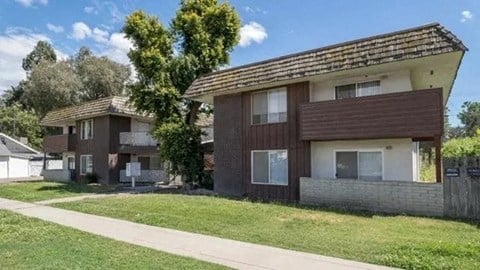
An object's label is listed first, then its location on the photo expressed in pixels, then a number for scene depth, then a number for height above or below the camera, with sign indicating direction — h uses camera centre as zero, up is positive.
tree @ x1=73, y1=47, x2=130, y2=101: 48.25 +9.41
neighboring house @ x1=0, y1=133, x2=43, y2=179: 41.56 -0.28
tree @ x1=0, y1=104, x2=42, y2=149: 57.06 +4.76
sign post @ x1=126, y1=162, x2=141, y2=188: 24.30 -0.72
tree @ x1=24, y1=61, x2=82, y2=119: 47.75 +8.36
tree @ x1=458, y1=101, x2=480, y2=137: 70.47 +7.54
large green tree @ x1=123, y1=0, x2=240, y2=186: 24.38 +6.37
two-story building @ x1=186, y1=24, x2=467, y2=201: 12.98 +1.67
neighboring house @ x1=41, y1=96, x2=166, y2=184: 28.72 +1.08
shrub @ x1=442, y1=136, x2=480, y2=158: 13.25 +0.29
